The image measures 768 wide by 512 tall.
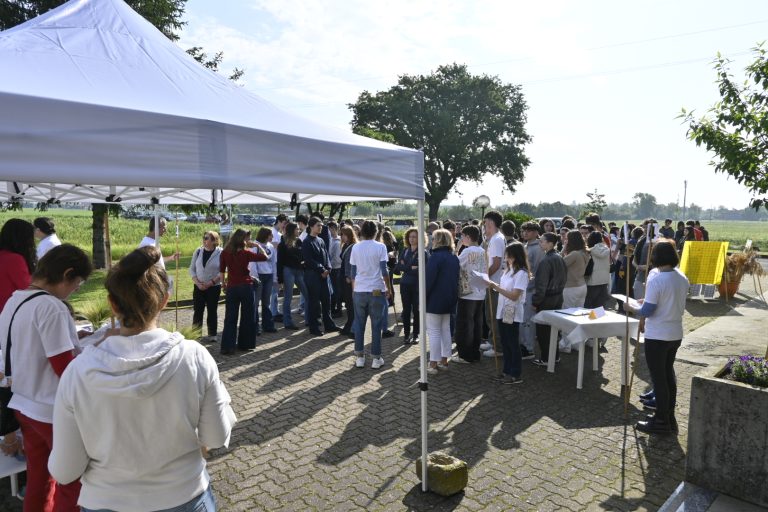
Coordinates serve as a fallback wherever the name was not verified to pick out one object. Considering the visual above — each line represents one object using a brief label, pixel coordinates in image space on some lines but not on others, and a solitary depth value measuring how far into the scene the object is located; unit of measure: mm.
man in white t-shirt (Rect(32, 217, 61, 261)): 6185
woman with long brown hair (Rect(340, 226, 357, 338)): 8404
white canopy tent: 2299
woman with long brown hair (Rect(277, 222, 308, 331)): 8531
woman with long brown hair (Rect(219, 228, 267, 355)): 7164
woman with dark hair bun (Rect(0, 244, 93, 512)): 2514
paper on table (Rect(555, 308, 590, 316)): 6305
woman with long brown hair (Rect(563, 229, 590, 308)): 7004
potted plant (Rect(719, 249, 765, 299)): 12734
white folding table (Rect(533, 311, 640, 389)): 5828
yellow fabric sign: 11516
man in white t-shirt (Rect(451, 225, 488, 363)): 6582
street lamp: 23078
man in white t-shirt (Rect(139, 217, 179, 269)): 6791
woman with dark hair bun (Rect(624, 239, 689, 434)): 4559
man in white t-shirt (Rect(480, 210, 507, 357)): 6859
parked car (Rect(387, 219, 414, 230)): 45766
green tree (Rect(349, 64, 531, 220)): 44375
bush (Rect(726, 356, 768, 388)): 3740
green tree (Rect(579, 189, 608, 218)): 35094
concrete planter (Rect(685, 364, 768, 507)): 3598
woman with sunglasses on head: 7637
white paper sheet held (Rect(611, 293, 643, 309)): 5066
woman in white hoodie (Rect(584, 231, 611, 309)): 7930
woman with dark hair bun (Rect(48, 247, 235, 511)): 1721
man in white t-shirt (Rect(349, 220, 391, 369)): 6605
